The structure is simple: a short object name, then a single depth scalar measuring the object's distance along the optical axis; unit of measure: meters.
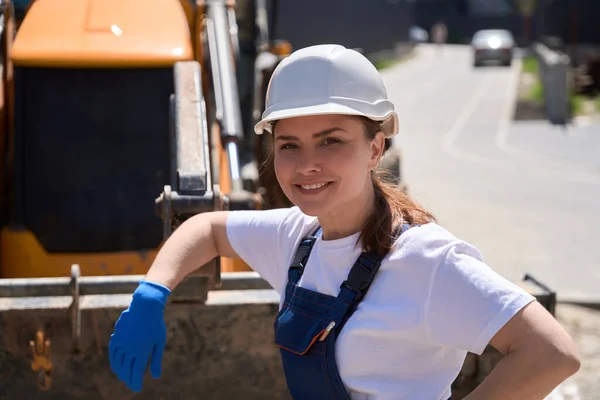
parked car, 76.50
